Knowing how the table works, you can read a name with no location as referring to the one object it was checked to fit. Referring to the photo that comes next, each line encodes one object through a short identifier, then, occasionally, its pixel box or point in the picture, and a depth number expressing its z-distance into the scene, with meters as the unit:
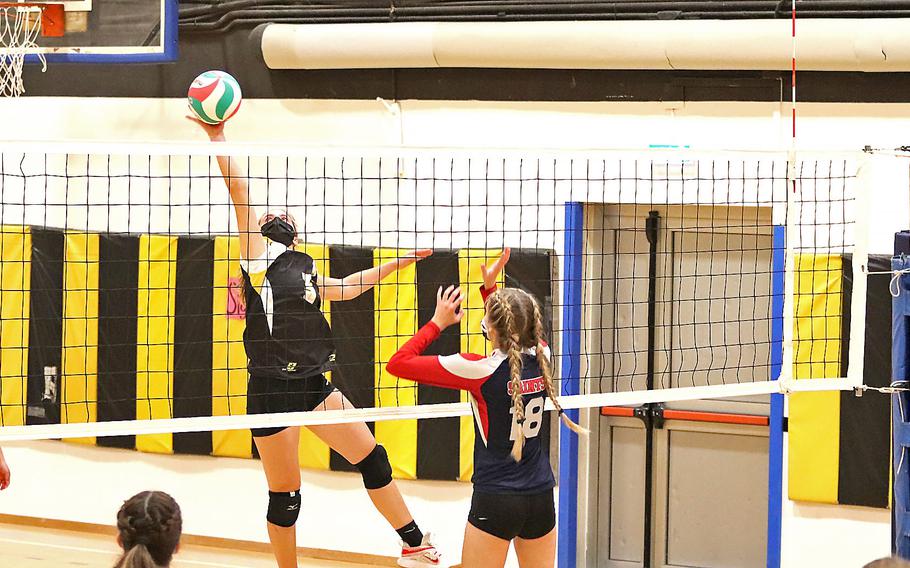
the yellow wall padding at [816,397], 12.41
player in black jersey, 10.33
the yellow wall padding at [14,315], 14.78
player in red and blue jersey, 8.55
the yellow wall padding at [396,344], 13.59
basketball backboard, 12.20
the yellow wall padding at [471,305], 13.34
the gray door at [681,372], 13.31
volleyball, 10.32
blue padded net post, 9.33
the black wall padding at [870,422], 12.23
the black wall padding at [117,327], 14.63
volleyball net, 12.72
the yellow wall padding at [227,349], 14.19
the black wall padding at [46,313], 14.75
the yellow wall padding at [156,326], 14.45
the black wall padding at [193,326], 14.36
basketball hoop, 12.29
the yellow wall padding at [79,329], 14.70
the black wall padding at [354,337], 13.79
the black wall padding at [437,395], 13.57
